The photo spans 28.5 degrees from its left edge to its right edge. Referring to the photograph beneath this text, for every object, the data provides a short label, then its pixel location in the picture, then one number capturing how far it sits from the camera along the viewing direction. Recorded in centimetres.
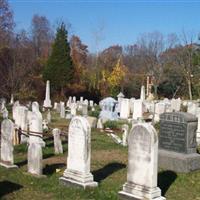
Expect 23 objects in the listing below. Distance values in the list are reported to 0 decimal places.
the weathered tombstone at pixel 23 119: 1725
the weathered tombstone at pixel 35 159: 1030
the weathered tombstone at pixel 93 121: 2170
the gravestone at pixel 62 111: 2801
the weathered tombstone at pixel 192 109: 2399
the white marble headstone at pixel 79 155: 922
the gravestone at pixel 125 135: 1640
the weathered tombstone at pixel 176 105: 3362
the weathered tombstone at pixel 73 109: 2815
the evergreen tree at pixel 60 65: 4256
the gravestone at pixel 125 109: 2962
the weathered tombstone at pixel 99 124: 2165
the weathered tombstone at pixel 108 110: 2688
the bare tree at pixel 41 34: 6536
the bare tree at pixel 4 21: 3788
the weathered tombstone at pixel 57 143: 1360
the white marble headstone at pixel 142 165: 809
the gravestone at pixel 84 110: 2644
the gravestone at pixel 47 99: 3717
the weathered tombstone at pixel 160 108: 2922
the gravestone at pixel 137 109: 2769
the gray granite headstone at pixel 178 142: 1140
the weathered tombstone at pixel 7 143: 1123
